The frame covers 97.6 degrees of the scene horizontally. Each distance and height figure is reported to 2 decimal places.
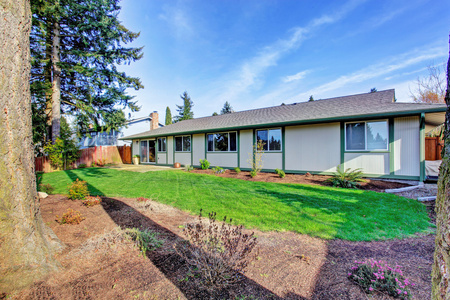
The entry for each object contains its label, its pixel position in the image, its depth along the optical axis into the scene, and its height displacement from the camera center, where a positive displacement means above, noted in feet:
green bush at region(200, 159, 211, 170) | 43.04 -3.41
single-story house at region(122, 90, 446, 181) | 26.94 +1.77
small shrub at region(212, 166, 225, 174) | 37.65 -4.25
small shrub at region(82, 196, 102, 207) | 16.19 -4.24
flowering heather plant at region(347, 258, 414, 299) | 6.68 -4.84
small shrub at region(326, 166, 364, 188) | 24.91 -4.48
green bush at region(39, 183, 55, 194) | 22.58 -4.34
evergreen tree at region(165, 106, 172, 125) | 125.53 +21.26
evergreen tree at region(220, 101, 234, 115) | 146.20 +29.97
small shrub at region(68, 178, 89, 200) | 17.93 -3.77
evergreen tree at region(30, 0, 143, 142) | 41.37 +20.62
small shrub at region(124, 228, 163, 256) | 9.56 -4.61
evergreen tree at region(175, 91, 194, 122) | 144.21 +29.36
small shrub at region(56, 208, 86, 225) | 12.28 -4.29
